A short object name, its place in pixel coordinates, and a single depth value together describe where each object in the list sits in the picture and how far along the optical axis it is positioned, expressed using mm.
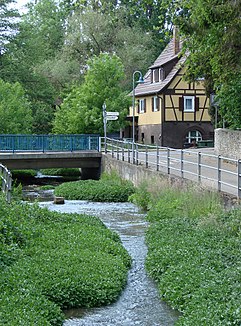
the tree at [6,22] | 54156
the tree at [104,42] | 59375
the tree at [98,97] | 45228
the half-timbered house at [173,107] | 51688
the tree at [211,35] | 19281
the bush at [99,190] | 27922
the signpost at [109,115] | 37094
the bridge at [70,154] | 33375
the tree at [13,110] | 45219
